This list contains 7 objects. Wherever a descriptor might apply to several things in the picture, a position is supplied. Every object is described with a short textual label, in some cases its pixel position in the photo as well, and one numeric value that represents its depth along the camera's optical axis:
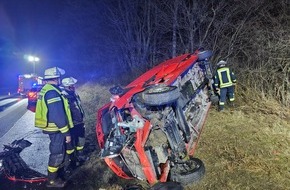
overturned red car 3.77
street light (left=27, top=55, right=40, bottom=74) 29.30
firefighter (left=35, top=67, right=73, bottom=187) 4.62
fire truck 20.45
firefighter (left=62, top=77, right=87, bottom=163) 5.52
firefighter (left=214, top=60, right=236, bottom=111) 7.39
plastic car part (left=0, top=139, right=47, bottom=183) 4.99
